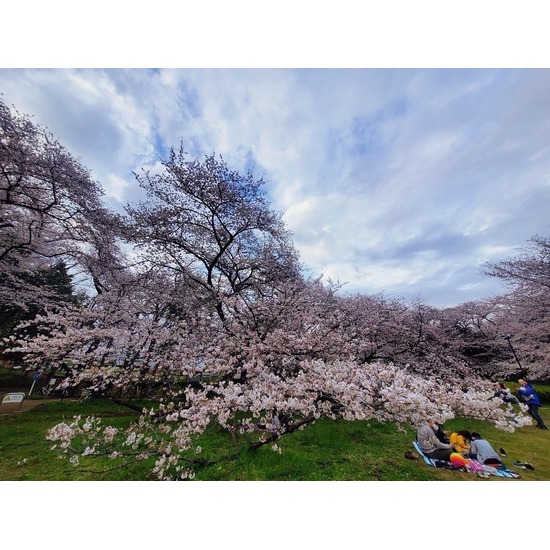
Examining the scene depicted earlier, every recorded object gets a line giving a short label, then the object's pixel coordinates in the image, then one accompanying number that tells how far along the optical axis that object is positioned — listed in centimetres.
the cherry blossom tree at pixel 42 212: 608
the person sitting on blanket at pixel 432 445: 450
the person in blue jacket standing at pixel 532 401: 682
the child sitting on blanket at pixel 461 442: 460
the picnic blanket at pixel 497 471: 421
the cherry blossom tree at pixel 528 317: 1003
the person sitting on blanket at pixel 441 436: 478
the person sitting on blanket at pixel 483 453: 442
